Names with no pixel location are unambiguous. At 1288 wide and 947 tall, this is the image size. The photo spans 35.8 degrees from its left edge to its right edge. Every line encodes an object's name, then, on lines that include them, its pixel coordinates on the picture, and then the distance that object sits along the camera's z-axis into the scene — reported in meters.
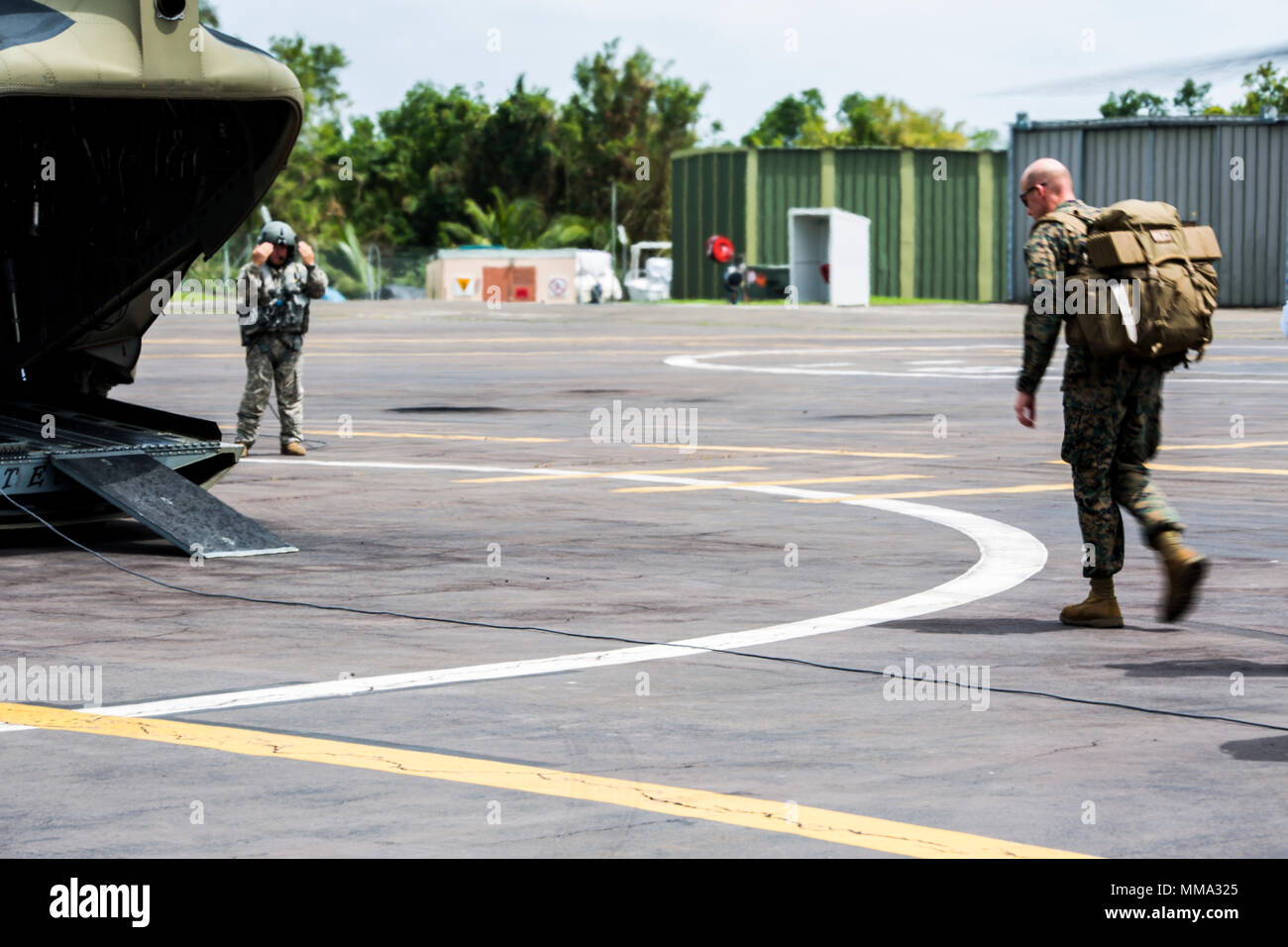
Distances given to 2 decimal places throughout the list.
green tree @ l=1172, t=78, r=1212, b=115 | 129.25
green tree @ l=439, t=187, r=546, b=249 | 96.19
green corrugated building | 76.19
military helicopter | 11.92
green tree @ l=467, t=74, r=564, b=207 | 104.62
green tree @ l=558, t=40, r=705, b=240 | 107.31
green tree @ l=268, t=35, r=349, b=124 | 121.12
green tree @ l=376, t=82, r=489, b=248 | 106.62
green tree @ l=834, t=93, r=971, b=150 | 143.38
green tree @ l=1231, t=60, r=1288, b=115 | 81.69
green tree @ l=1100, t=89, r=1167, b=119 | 125.28
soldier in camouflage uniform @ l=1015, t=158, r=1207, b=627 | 9.36
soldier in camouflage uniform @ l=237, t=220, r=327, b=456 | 18.41
